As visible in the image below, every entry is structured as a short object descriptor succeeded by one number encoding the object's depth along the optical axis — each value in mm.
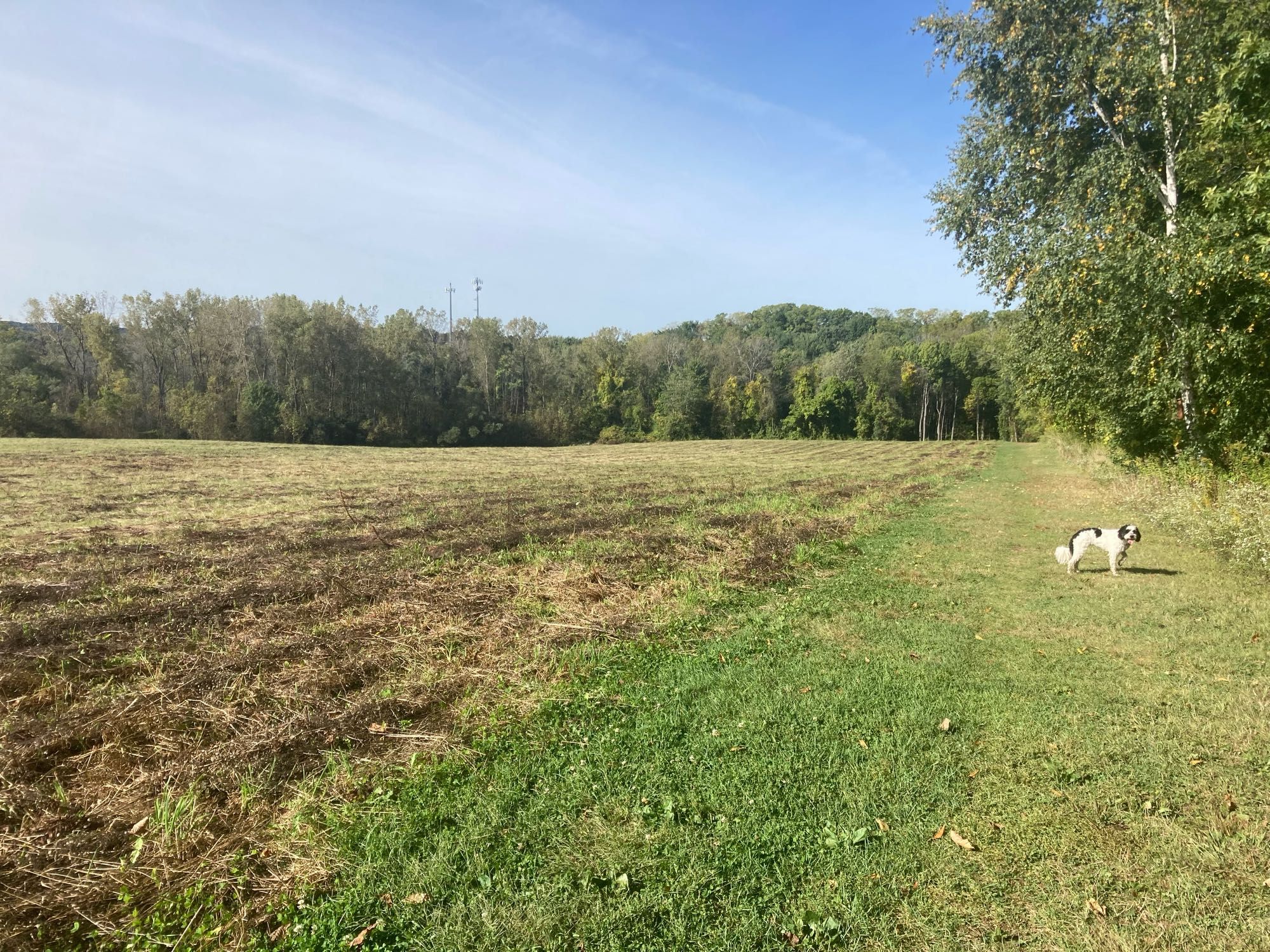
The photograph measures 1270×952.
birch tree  12227
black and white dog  9797
